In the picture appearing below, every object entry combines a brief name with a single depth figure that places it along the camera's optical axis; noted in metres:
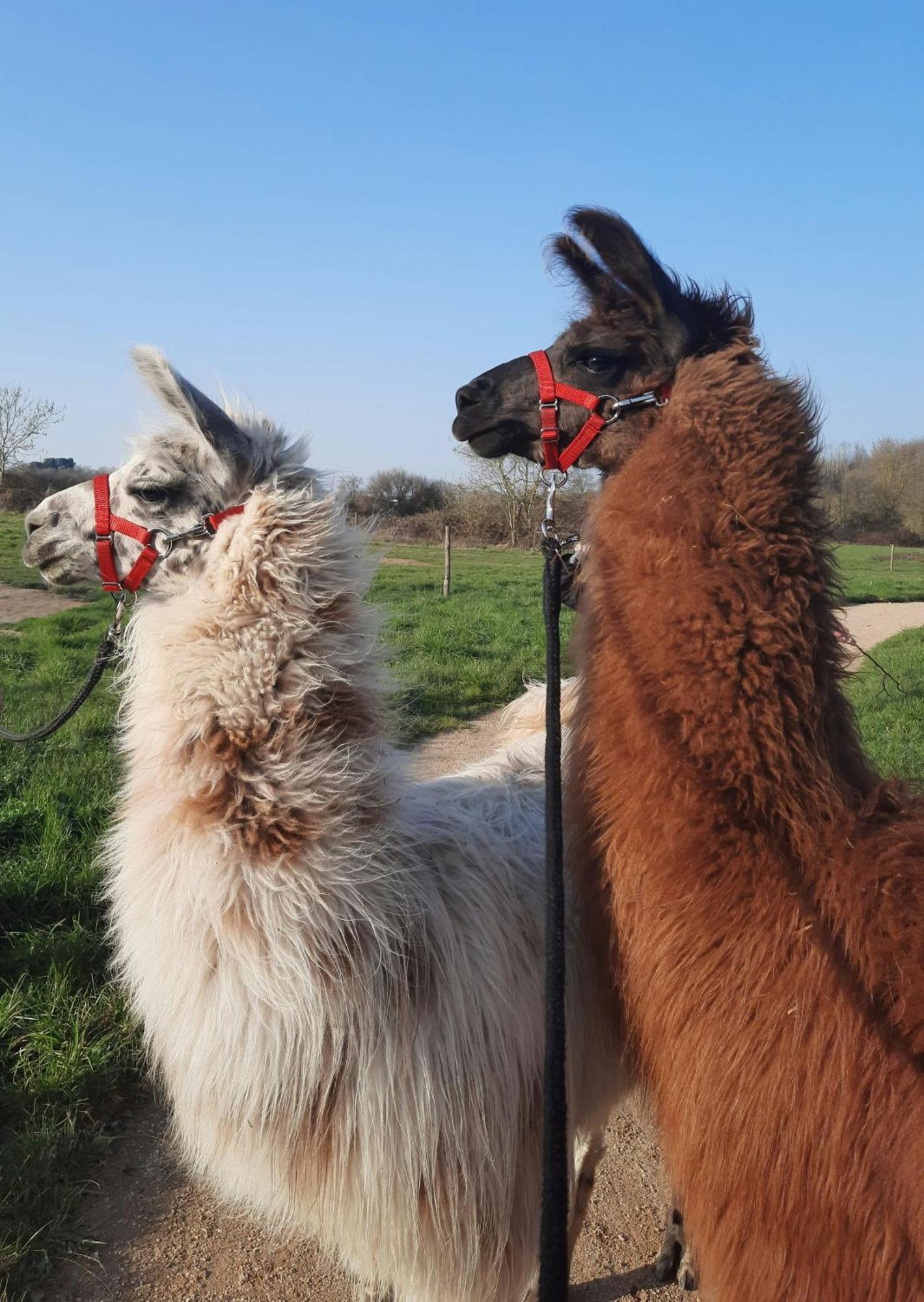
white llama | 1.52
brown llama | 1.23
